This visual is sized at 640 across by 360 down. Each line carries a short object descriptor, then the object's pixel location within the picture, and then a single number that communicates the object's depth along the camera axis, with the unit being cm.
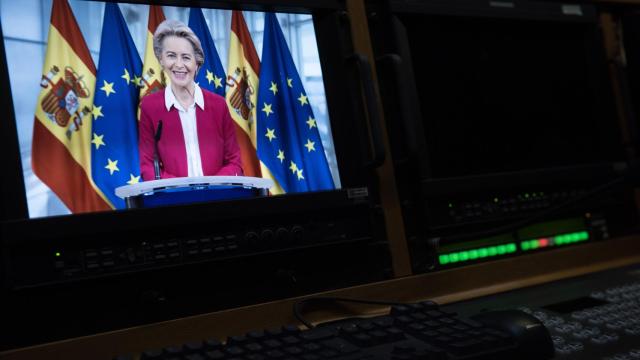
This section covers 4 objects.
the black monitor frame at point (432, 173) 203
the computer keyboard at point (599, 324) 176
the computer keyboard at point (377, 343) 170
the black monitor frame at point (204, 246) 183
